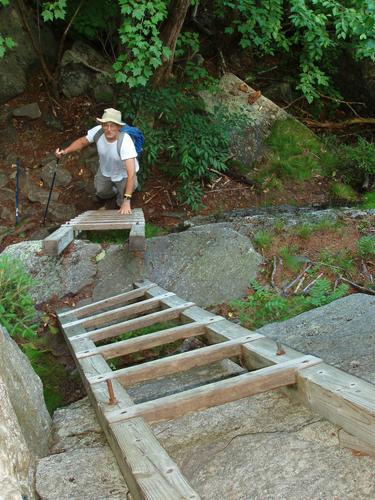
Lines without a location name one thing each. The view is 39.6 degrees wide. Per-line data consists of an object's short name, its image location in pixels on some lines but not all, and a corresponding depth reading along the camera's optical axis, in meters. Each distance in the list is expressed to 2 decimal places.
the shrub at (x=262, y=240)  6.07
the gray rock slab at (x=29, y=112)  9.17
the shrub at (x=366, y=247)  5.99
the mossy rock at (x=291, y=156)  8.99
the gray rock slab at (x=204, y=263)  5.54
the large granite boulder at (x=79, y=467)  2.52
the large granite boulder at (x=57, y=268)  5.51
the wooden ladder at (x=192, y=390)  2.17
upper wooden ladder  5.50
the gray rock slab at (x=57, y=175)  8.64
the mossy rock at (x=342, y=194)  8.59
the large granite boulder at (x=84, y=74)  9.38
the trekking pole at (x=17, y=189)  8.08
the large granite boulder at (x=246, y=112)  9.13
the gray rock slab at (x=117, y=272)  5.58
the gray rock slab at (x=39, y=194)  8.45
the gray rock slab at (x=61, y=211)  8.27
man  6.32
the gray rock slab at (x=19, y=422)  2.10
